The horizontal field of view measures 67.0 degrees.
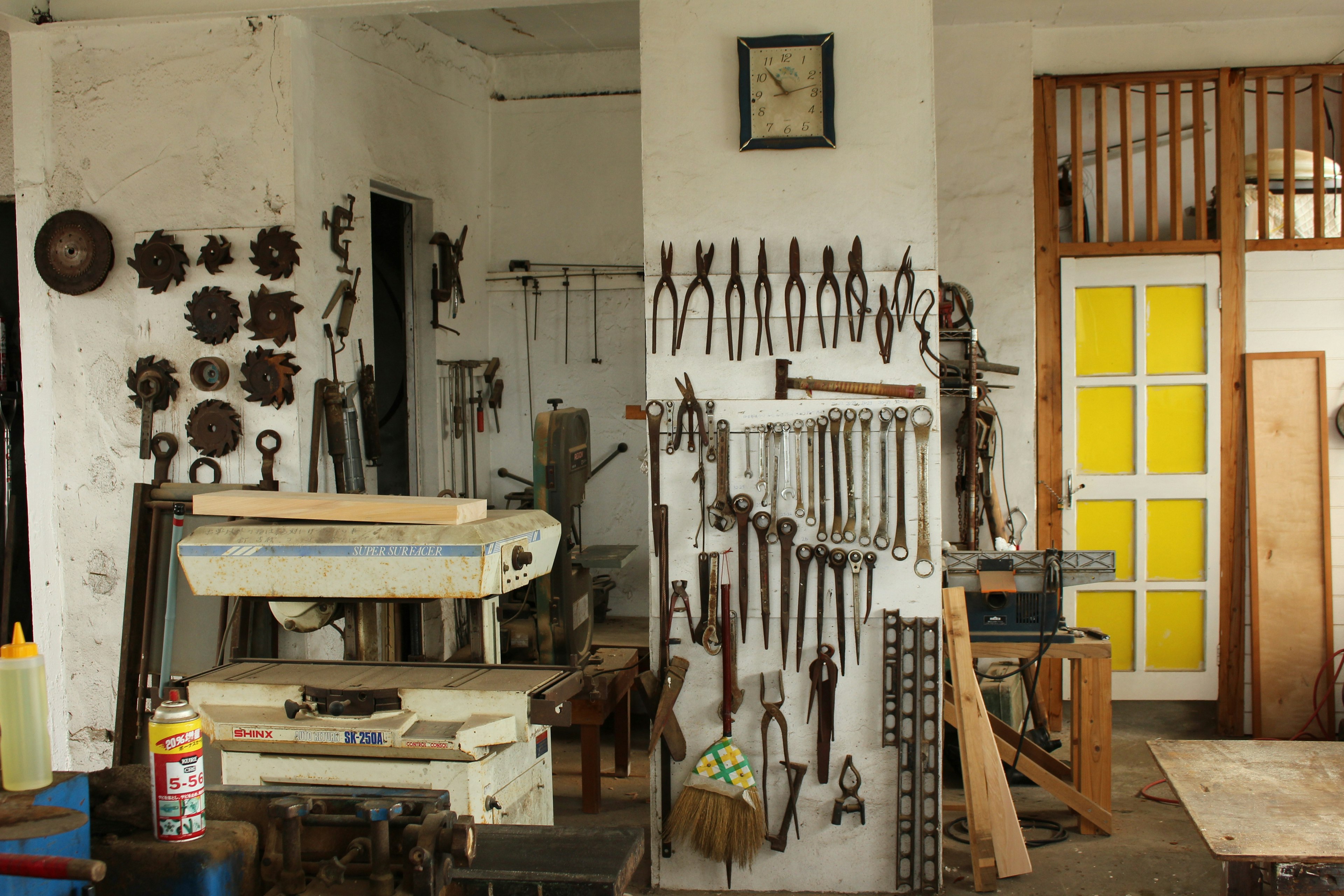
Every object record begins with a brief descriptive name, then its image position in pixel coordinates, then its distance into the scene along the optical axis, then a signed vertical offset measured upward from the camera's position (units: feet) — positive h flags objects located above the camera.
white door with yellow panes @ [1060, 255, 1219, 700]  14.49 -0.46
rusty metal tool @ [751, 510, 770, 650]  10.02 -1.25
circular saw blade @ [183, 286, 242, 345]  11.80 +1.40
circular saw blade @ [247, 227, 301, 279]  11.66 +2.09
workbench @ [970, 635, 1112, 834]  11.22 -3.40
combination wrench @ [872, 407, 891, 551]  9.92 -0.57
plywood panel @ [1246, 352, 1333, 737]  14.01 -1.72
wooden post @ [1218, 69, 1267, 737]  14.30 +0.19
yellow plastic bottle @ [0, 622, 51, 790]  4.58 -1.31
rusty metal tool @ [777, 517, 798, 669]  10.01 -1.38
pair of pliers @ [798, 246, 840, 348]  9.89 +1.50
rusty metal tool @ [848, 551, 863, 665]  9.95 -1.50
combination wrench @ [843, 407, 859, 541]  9.91 -0.40
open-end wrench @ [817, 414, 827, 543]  9.93 -0.48
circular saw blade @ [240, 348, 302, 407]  11.73 +0.65
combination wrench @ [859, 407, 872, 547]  9.93 -0.44
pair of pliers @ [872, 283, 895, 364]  9.87 +0.95
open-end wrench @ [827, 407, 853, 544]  9.91 -0.45
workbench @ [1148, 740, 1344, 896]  6.29 -2.66
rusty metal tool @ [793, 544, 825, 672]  9.96 -1.47
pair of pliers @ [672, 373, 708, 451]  10.03 +0.12
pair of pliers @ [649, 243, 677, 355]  10.06 +1.54
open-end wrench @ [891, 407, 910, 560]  9.88 -0.48
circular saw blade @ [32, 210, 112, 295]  12.01 +2.19
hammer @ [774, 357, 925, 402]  9.87 +0.37
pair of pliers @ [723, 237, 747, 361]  9.98 +1.37
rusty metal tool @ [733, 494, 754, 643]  10.02 -0.93
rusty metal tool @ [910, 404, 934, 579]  9.88 -0.52
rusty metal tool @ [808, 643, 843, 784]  10.01 -2.72
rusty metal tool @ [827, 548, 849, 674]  9.96 -1.40
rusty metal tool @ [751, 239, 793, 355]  9.97 +1.38
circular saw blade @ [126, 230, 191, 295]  11.88 +2.03
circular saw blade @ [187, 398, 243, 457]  11.89 +0.07
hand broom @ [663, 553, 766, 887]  9.73 -3.68
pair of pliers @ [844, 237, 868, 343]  9.87 +1.43
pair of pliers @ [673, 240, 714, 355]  9.99 +1.51
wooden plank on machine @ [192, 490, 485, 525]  7.44 -0.57
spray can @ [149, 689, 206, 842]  4.81 -1.65
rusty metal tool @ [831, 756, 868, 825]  10.00 -3.72
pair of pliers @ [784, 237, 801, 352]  9.91 +1.43
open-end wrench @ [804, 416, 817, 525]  9.96 -0.48
